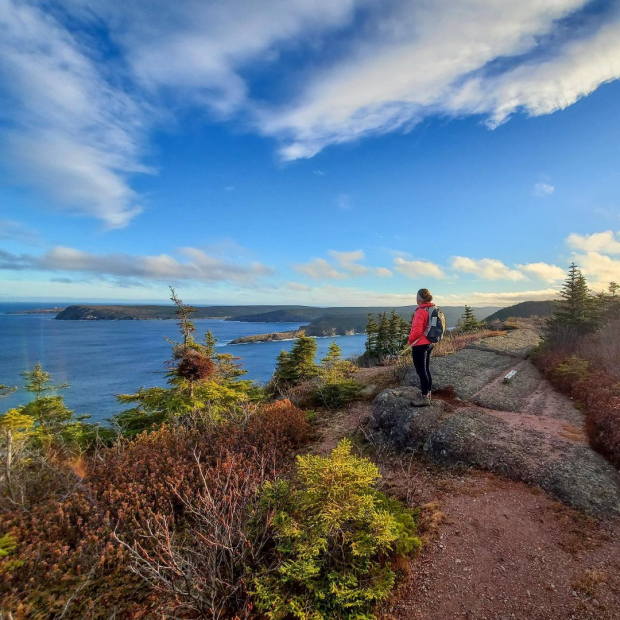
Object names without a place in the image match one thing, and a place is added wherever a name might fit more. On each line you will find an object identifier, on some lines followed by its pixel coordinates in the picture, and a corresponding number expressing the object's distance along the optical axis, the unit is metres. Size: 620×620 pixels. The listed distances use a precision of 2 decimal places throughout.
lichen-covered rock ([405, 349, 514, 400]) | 8.80
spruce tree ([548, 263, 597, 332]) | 13.44
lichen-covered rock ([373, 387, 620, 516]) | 4.40
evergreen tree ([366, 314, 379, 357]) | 27.18
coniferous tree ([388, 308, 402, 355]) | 26.07
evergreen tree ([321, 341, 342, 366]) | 12.90
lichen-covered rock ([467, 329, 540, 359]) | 13.64
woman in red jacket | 6.43
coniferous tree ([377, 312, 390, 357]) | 26.97
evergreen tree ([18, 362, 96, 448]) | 7.44
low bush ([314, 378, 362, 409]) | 9.37
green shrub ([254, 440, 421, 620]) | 2.69
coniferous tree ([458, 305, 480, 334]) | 26.82
